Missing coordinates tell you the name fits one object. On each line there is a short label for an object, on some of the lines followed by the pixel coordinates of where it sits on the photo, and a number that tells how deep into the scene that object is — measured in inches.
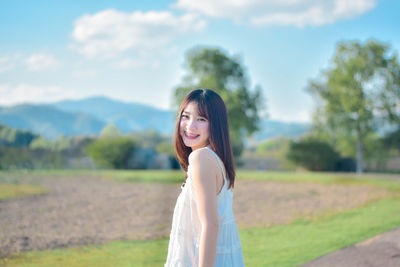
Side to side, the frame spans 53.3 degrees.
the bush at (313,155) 700.0
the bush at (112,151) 726.5
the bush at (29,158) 462.3
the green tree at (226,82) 746.2
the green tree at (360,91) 648.4
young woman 53.4
